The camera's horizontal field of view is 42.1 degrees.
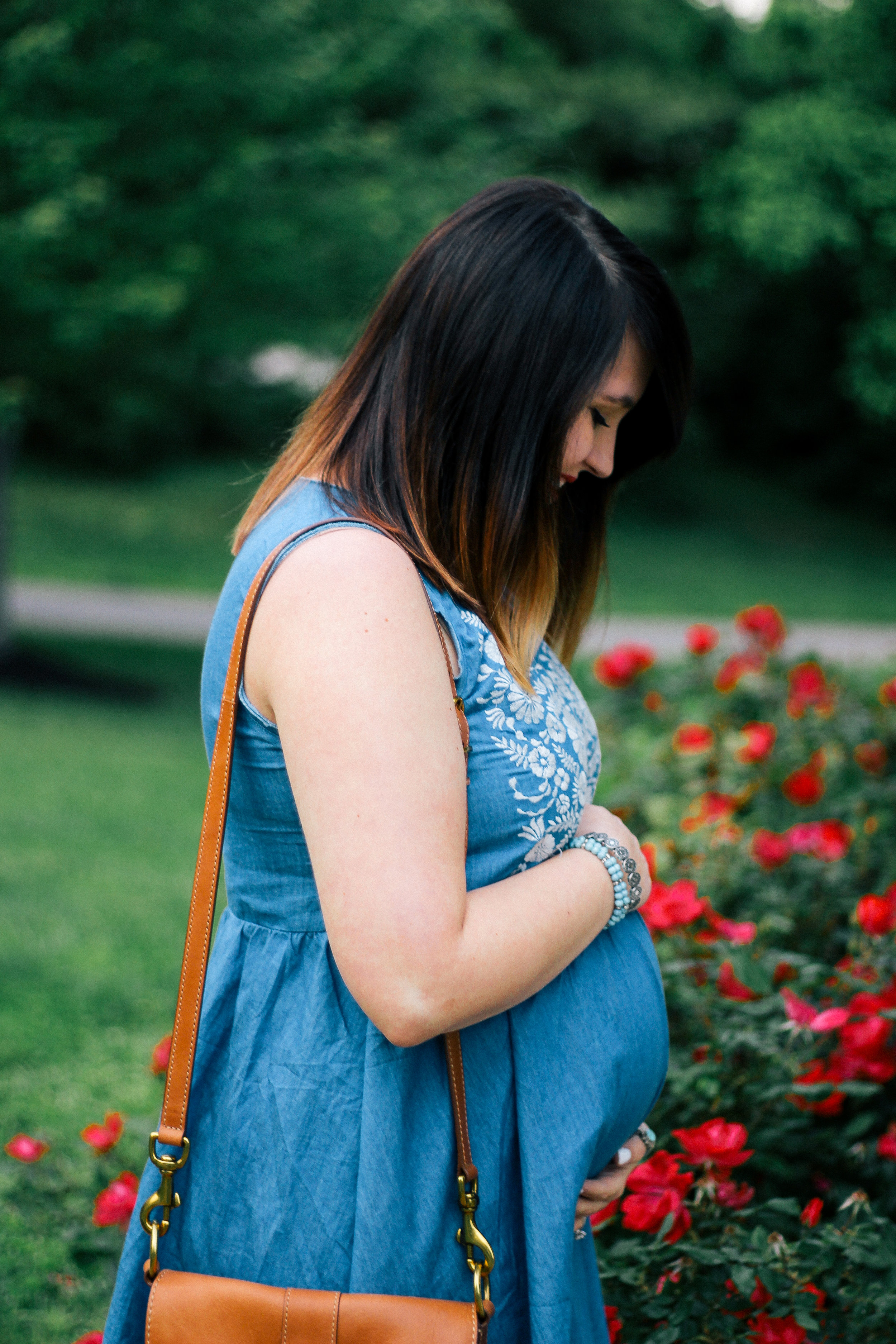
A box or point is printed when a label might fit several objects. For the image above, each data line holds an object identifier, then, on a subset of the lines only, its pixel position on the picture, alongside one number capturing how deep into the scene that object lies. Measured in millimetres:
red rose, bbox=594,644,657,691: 3781
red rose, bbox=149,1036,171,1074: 2047
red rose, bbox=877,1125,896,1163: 1763
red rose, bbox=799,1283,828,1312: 1507
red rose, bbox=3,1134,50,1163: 2152
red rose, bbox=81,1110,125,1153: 2018
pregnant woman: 1136
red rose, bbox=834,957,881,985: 1960
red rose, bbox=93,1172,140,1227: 1854
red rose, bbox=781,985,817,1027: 1773
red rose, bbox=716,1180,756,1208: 1625
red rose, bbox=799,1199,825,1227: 1562
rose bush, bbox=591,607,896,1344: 1544
